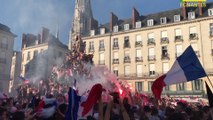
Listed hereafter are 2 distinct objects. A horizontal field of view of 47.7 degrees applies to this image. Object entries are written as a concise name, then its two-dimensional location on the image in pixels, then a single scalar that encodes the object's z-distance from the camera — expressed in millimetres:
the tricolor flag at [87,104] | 5512
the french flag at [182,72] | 6637
